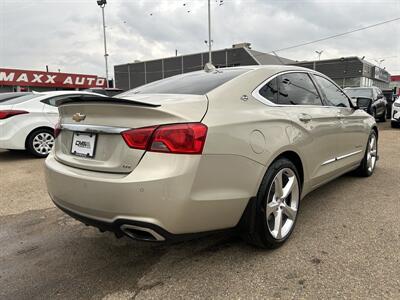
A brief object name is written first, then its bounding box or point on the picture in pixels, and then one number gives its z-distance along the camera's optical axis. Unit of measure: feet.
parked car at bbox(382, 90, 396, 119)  52.85
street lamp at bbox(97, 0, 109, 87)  100.58
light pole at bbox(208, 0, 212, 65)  93.15
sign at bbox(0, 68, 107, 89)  100.27
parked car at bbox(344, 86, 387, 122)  42.16
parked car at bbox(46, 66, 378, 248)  6.94
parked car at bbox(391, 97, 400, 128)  38.21
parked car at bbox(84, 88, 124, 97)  32.79
